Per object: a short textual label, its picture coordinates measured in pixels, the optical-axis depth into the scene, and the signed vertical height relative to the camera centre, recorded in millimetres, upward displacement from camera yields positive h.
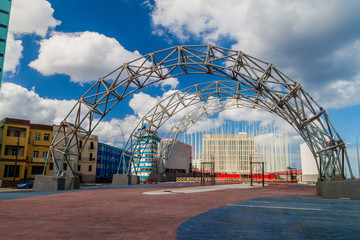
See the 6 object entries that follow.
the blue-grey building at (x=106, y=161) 66712 +300
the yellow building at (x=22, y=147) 40844 +2145
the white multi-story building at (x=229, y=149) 114625 +7009
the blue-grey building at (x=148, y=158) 112150 +2242
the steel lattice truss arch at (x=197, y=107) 34125 +9275
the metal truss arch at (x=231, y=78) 19062 +6528
